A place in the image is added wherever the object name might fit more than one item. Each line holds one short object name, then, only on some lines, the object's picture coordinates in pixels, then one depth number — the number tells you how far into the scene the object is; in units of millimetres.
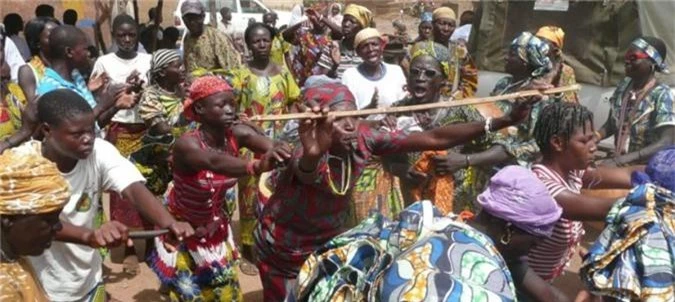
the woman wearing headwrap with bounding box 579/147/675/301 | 2732
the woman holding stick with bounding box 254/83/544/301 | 3709
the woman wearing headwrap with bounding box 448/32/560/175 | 4871
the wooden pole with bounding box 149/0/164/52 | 9916
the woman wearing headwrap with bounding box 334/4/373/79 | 8055
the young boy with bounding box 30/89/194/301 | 3232
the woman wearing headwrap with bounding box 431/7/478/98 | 6609
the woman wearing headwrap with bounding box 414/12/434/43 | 9819
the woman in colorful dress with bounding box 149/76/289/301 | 4133
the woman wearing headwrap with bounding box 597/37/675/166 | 5668
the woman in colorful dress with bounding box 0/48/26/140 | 5160
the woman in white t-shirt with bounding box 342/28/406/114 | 6238
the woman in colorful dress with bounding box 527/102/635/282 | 3539
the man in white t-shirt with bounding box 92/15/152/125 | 6379
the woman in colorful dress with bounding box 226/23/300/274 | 5910
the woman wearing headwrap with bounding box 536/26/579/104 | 5602
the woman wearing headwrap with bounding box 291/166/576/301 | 2262
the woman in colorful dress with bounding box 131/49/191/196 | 5617
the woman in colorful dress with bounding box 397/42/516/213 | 4793
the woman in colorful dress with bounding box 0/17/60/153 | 4410
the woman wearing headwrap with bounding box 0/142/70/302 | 2551
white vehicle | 17000
